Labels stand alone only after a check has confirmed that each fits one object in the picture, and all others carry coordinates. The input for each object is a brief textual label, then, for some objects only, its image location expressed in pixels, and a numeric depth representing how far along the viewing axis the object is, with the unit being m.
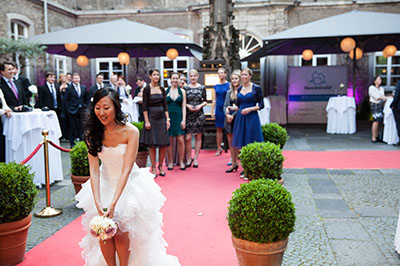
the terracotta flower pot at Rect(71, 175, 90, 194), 4.97
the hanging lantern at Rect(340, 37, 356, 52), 11.34
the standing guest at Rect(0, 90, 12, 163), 5.84
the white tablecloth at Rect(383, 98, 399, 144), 9.75
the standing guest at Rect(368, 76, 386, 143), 10.21
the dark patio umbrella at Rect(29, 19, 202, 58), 10.15
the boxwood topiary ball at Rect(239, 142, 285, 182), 5.06
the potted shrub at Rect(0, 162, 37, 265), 3.32
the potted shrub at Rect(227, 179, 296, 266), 2.77
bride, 2.73
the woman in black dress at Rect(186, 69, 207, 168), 7.37
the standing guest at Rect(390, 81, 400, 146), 8.91
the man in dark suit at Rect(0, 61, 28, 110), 6.31
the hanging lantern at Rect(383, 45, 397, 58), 12.62
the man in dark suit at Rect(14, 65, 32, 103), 7.79
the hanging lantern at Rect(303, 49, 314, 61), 14.01
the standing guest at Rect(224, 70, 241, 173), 6.67
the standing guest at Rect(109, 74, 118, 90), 10.66
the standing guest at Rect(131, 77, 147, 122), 10.91
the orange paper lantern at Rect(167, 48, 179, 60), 12.62
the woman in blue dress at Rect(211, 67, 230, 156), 7.97
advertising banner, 15.92
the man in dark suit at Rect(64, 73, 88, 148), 9.65
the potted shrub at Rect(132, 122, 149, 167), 6.88
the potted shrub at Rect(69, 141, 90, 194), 4.92
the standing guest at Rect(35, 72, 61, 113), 9.77
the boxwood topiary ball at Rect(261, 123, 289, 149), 6.90
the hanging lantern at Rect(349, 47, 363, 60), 13.48
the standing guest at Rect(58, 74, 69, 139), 10.14
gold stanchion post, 4.72
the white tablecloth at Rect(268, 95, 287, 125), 15.45
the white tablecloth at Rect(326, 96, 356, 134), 12.01
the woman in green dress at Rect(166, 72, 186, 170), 7.12
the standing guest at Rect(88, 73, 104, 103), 9.83
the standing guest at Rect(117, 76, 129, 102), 11.09
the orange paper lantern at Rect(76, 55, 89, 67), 12.53
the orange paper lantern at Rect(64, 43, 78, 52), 10.59
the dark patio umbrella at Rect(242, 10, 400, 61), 10.47
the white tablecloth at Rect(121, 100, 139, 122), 10.67
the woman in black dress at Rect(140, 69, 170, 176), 6.50
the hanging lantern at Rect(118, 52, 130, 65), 11.59
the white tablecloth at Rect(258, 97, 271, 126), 12.81
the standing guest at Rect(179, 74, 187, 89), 8.17
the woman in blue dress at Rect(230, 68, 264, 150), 6.28
